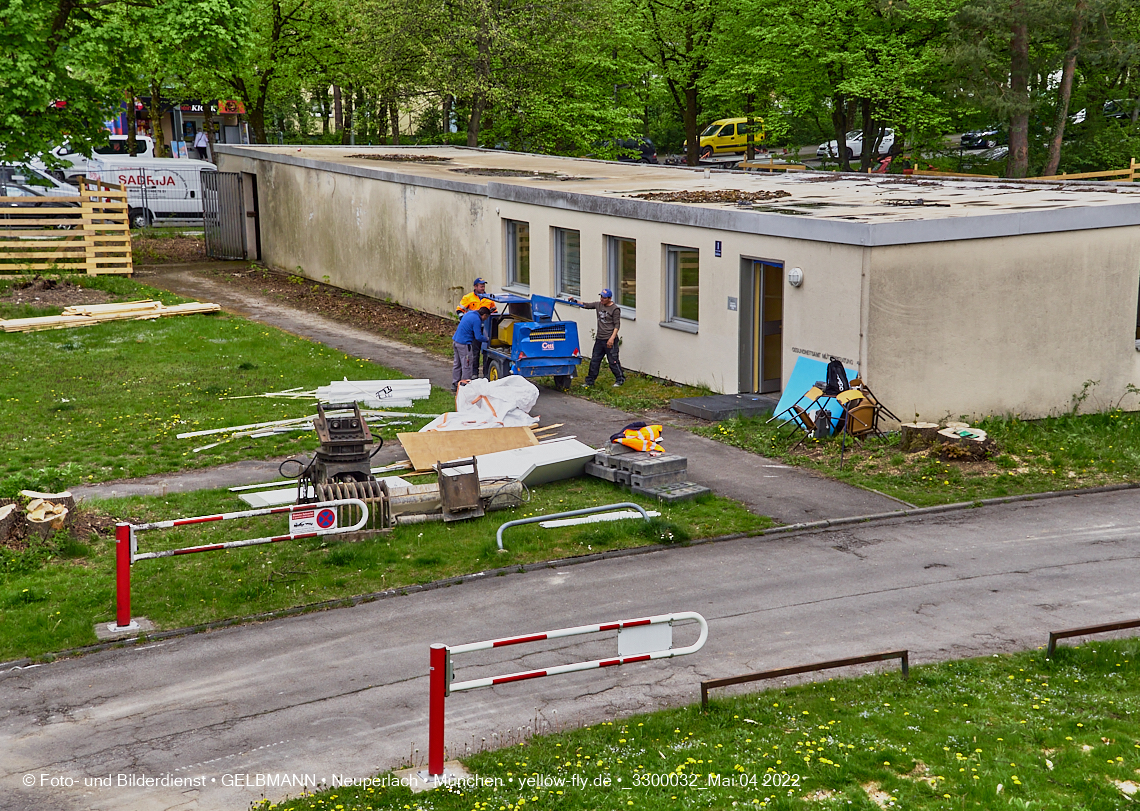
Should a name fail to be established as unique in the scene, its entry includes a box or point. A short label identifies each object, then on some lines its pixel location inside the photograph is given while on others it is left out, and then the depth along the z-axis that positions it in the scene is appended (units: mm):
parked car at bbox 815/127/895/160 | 54062
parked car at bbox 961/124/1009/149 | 48375
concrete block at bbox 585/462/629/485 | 14344
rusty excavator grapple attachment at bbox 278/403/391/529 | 12656
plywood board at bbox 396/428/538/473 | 15141
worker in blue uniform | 18750
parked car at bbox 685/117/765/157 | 57703
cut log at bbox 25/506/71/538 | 12016
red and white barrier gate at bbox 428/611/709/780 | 7434
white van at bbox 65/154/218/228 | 39656
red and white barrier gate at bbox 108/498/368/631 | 10242
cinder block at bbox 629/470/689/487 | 14117
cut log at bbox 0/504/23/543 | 11812
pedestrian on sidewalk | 52250
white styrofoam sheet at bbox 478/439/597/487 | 14266
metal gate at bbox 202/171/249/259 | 35188
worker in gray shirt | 19406
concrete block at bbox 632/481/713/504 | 13758
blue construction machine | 18766
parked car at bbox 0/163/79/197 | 30797
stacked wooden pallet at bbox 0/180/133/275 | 29594
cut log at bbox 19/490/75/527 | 12344
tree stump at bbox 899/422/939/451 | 15586
